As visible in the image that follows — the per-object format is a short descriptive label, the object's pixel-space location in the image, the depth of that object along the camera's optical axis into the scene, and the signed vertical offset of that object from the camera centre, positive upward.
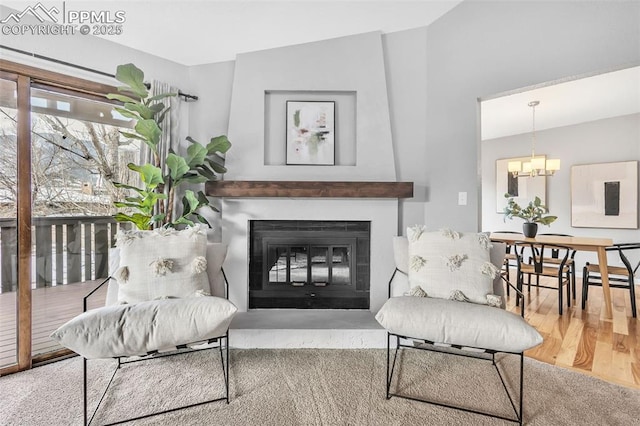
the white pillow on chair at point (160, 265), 1.96 -0.35
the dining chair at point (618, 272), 3.15 -0.65
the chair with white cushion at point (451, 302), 1.61 -0.54
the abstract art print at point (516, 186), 5.16 +0.42
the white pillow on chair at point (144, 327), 1.52 -0.58
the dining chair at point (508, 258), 3.48 -0.69
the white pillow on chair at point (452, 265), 1.98 -0.35
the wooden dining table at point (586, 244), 3.16 -0.35
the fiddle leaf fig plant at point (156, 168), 2.39 +0.36
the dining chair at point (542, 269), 3.24 -0.65
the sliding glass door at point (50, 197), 2.17 +0.10
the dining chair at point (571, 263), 3.63 -0.60
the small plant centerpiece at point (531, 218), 3.89 -0.09
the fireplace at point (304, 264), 2.95 -0.50
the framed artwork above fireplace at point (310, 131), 2.96 +0.75
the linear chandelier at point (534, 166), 4.11 +0.62
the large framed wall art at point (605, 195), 4.48 +0.24
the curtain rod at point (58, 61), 2.09 +1.09
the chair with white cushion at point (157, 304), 1.54 -0.52
